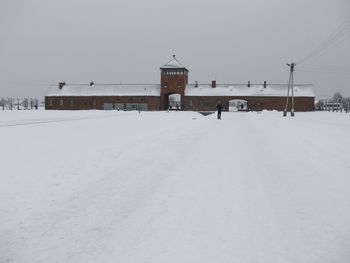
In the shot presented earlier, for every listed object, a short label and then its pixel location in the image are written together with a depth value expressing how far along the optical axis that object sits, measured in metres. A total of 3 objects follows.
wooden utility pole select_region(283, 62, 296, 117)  49.15
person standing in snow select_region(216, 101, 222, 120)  38.16
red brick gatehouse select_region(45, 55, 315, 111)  87.50
